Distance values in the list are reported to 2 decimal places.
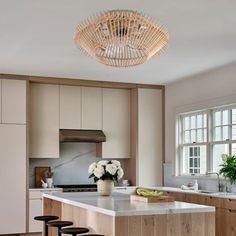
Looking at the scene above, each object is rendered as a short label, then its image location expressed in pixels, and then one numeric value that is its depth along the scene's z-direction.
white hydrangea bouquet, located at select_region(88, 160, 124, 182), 5.57
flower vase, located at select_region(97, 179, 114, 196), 5.64
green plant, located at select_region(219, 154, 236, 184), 6.34
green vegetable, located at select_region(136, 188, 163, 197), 4.78
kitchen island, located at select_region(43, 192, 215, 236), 4.05
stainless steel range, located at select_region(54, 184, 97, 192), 7.94
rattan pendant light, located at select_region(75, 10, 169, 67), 3.60
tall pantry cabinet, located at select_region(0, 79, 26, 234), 7.58
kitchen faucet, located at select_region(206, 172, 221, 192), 7.09
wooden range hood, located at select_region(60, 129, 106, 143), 8.13
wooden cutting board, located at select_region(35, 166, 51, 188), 8.31
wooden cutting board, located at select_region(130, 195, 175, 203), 4.69
